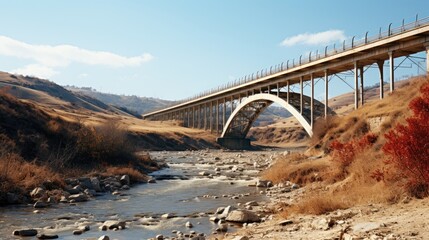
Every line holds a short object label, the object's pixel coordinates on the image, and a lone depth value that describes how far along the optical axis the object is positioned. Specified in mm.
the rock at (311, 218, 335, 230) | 10685
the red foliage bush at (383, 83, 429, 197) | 12430
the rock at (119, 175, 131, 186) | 28172
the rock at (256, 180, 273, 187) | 26703
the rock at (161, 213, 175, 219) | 16923
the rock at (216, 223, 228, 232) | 13850
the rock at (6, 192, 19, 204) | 19047
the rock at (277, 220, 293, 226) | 12557
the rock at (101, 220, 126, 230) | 14711
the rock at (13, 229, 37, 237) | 13362
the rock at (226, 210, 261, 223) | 14909
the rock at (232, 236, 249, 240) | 10658
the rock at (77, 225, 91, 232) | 14230
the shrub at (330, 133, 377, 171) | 21781
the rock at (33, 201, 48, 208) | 18641
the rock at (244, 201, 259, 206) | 19009
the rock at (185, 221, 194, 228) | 14834
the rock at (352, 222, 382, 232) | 9523
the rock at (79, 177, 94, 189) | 24562
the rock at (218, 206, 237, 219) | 16022
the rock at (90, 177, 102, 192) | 24642
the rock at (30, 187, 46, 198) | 20359
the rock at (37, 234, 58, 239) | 13109
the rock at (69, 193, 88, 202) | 20866
